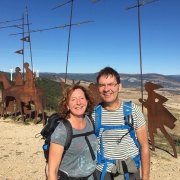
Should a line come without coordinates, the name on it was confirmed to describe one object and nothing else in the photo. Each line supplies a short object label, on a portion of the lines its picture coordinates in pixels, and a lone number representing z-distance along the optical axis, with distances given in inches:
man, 103.5
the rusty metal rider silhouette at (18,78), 484.7
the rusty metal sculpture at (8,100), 516.5
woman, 89.5
